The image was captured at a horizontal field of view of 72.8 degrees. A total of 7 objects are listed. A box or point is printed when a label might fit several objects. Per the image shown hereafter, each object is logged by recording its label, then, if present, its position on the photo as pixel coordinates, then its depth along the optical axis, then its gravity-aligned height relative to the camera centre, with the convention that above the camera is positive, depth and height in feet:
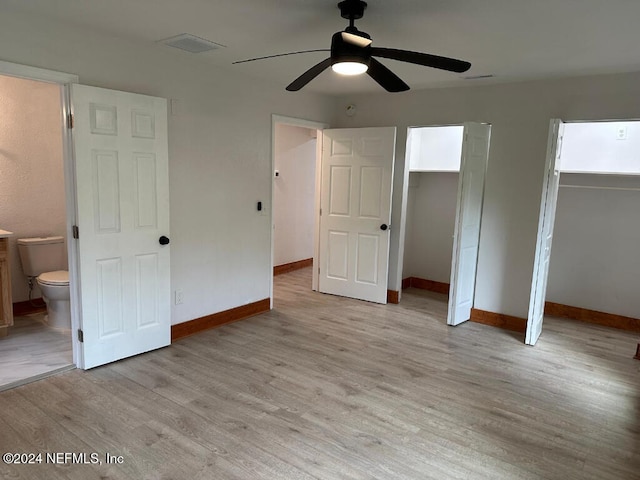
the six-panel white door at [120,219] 10.07 -0.96
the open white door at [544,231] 12.17 -1.03
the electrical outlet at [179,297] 12.73 -3.33
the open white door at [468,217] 14.08 -0.80
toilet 12.80 -2.94
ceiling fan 7.48 +2.40
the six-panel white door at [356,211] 16.49 -0.84
